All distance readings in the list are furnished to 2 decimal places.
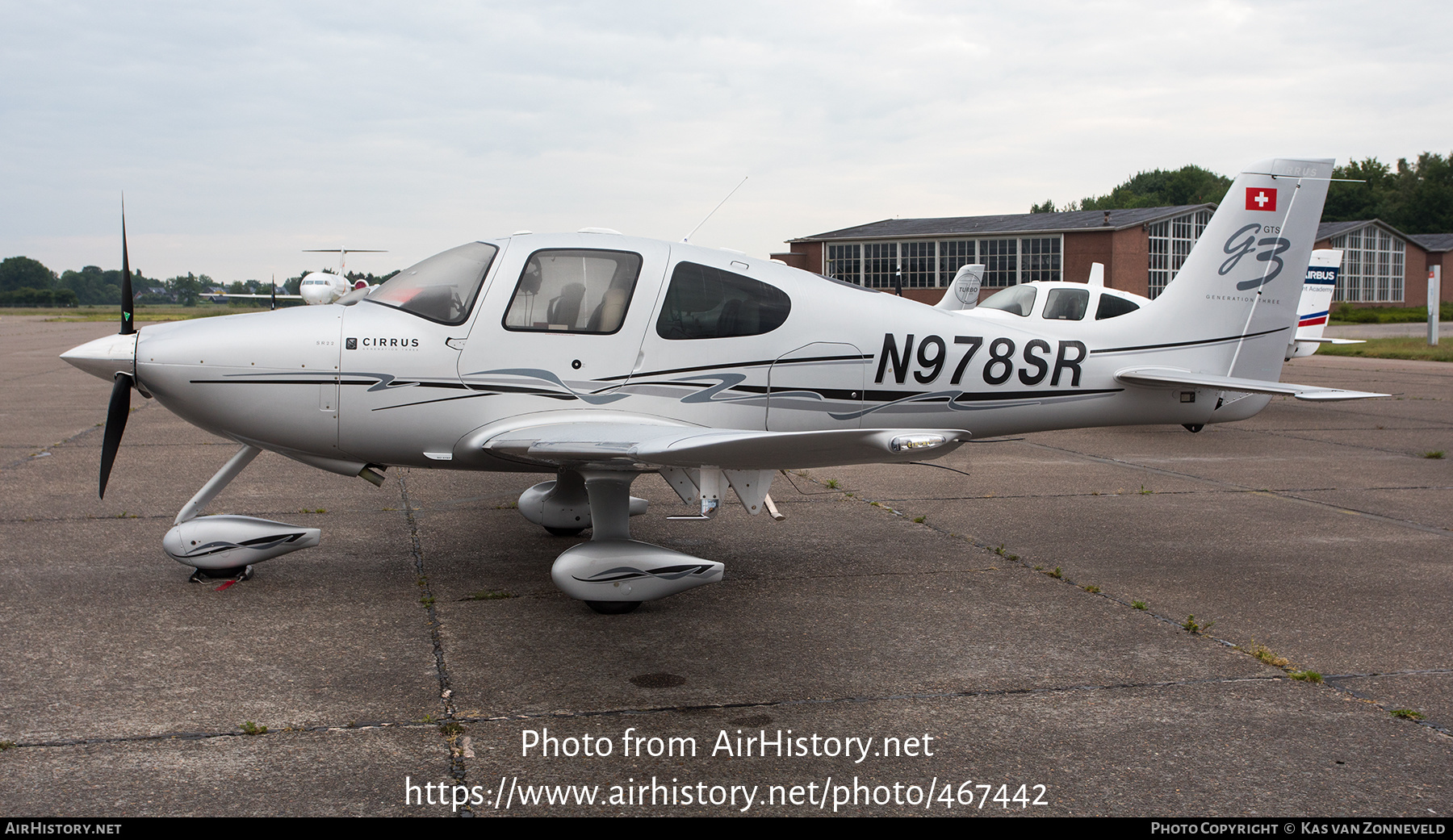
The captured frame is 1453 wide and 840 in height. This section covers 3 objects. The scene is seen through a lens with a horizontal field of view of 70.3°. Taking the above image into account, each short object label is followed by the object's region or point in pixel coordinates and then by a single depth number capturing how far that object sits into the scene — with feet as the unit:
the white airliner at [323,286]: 126.82
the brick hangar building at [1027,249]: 195.42
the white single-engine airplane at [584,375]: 18.71
